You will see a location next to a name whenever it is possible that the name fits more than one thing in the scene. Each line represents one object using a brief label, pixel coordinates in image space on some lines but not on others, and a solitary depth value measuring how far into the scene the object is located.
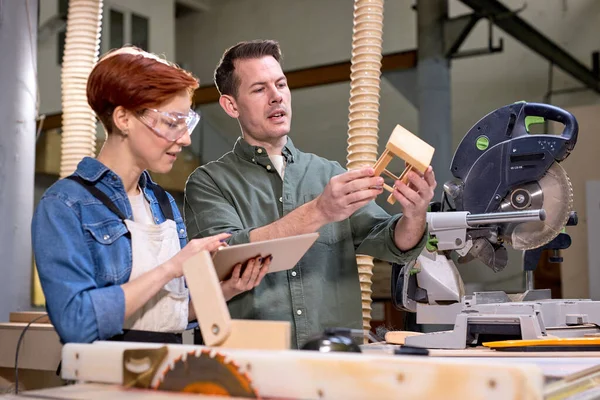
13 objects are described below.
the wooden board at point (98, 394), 1.39
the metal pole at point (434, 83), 7.85
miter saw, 2.56
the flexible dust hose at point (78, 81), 4.03
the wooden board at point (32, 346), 3.59
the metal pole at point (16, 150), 4.22
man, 2.47
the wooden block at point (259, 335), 1.46
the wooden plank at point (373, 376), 1.15
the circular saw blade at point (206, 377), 1.36
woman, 1.69
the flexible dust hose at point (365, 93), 3.06
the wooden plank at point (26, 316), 3.83
